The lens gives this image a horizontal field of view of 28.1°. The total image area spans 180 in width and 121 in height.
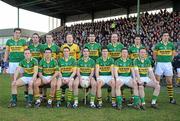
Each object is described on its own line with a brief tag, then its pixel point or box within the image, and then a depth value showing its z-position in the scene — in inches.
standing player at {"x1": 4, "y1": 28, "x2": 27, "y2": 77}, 422.0
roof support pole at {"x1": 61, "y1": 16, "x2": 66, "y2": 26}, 1736.0
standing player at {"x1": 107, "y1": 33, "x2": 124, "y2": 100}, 422.9
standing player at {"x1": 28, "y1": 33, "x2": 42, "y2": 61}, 421.7
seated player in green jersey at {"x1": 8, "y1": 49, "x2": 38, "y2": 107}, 385.7
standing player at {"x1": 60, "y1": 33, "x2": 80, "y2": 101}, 418.3
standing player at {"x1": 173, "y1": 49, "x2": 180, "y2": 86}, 695.4
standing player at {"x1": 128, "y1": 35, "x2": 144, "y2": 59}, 421.1
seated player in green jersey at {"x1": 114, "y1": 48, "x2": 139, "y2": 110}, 388.7
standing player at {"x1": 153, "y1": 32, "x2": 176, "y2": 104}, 430.3
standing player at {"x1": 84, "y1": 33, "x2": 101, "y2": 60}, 427.4
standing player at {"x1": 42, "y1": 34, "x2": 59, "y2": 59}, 416.2
